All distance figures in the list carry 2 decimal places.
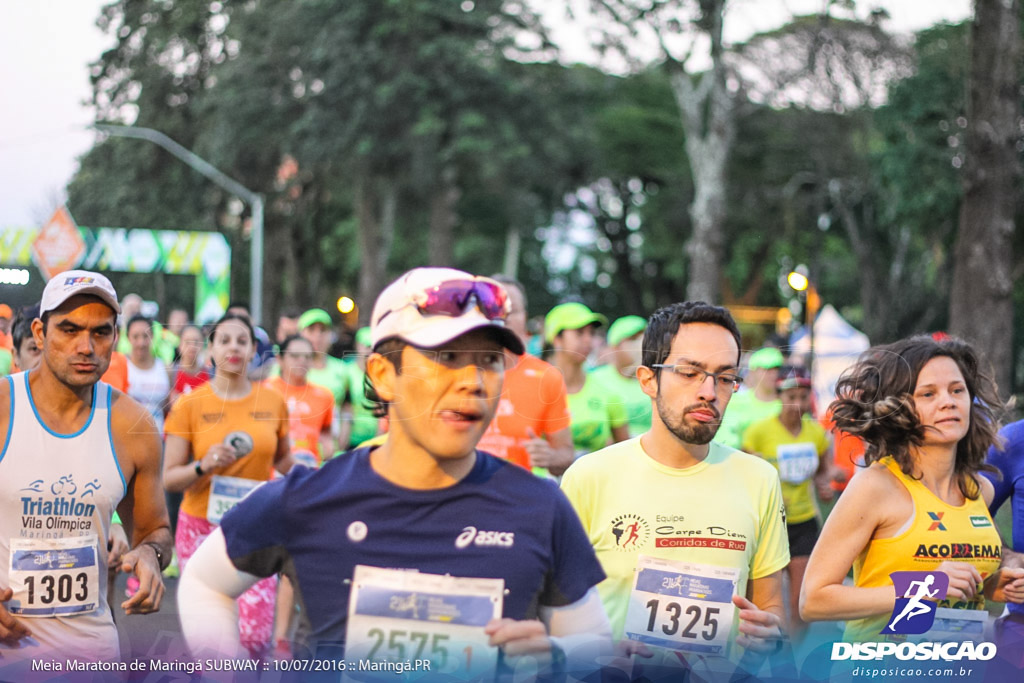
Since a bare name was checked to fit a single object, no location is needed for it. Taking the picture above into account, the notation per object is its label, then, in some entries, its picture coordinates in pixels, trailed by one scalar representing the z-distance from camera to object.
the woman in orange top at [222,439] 6.39
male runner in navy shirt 2.56
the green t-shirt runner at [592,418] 7.26
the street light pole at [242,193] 29.77
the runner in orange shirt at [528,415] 6.42
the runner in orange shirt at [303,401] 8.03
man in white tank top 3.80
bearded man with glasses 3.65
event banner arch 9.02
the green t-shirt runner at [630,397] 7.96
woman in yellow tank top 3.59
